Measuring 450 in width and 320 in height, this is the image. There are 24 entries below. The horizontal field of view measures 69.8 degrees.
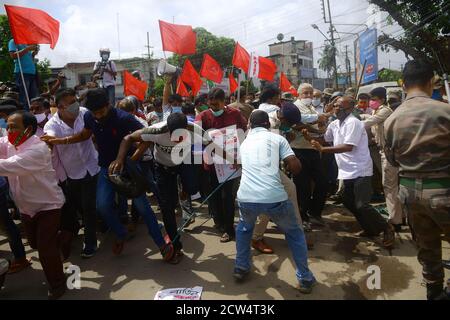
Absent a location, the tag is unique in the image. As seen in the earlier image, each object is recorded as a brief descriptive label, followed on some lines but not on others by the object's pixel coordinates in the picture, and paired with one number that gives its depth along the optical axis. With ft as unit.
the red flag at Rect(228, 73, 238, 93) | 39.36
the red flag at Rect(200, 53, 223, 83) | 32.40
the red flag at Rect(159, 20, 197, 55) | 25.14
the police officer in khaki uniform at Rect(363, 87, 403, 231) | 13.97
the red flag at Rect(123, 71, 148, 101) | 27.94
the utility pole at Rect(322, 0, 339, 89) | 93.61
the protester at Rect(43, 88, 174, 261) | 11.76
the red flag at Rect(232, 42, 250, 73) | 30.19
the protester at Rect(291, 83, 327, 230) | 14.34
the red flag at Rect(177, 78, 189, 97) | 31.30
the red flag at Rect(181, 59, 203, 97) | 31.24
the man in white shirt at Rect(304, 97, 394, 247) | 12.55
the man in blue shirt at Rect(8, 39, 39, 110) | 19.72
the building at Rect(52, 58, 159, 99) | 136.67
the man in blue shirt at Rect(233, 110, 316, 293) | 9.60
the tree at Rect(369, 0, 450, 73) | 47.85
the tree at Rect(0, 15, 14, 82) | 78.84
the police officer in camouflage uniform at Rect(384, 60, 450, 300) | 7.88
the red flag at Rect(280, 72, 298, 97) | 35.41
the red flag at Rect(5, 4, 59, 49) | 16.89
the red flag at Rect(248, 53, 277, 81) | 30.73
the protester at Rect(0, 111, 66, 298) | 10.11
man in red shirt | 13.64
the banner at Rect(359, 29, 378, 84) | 41.68
